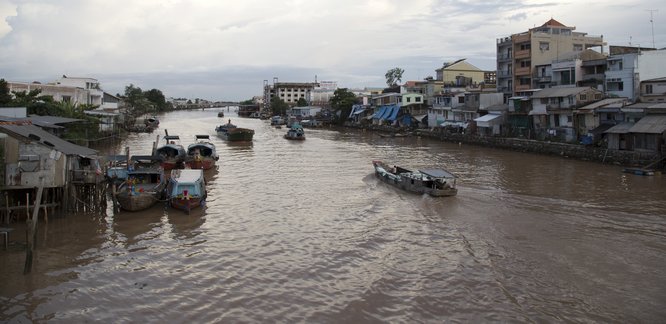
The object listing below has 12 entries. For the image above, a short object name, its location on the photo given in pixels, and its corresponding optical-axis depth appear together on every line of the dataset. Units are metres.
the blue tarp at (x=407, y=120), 64.84
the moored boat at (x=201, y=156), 30.39
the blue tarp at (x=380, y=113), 70.78
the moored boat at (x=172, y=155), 31.01
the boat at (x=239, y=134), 51.84
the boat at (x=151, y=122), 67.76
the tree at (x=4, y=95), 34.53
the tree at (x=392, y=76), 96.71
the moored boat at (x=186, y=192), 19.76
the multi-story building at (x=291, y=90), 150.50
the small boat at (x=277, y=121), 85.59
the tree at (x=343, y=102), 85.19
